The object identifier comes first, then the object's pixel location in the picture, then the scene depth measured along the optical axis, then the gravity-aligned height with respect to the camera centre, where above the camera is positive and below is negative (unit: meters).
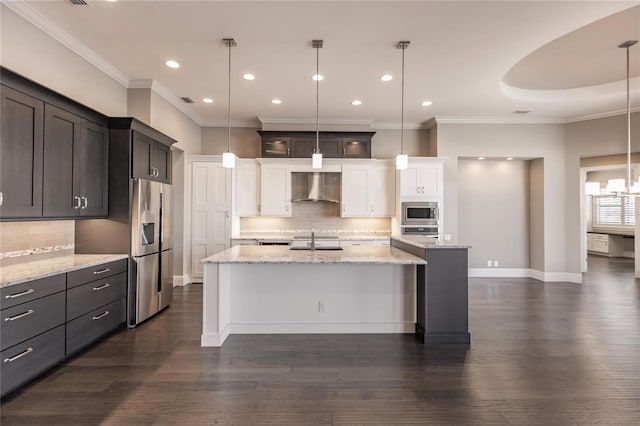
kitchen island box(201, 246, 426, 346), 3.52 -0.91
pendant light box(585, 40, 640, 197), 4.15 +0.41
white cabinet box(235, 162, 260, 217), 6.06 +0.51
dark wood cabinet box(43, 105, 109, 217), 2.83 +0.50
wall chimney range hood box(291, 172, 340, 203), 6.16 +0.59
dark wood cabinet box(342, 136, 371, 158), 6.14 +1.37
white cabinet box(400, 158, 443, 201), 5.90 +0.70
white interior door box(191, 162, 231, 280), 5.87 +0.10
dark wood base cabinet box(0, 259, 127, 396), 2.24 -0.87
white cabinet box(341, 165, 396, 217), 6.07 +0.50
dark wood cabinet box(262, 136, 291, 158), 6.11 +1.36
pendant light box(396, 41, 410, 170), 3.68 +0.66
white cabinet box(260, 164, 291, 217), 6.01 +0.53
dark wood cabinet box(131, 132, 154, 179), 3.74 +0.73
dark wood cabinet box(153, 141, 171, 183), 4.23 +0.77
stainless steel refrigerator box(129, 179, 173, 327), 3.70 -0.44
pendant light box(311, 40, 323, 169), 3.42 +1.89
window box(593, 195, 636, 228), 9.35 +0.18
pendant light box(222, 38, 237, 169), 3.46 +0.65
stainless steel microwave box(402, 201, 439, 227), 5.84 +0.06
